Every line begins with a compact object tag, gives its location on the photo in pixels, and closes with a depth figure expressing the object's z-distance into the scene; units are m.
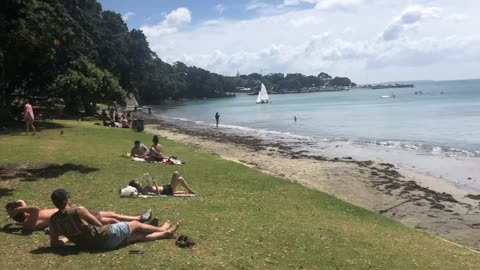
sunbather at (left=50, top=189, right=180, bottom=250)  9.12
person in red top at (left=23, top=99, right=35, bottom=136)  28.58
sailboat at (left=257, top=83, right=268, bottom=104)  160.75
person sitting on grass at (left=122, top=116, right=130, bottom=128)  44.38
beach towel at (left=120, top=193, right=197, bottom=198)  14.67
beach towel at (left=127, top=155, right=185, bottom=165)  22.85
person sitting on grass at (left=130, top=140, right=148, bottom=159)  23.28
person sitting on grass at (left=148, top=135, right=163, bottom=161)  22.90
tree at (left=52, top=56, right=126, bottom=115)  41.88
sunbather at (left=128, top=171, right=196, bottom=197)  15.03
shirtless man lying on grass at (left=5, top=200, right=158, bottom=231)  10.50
